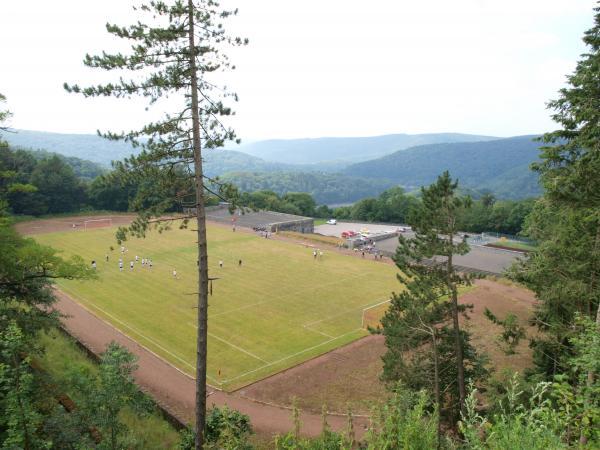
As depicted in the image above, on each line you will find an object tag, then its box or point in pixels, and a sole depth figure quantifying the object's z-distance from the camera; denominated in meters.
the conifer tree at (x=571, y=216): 11.91
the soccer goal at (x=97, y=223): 65.81
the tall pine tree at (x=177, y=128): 11.26
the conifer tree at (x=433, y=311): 15.11
